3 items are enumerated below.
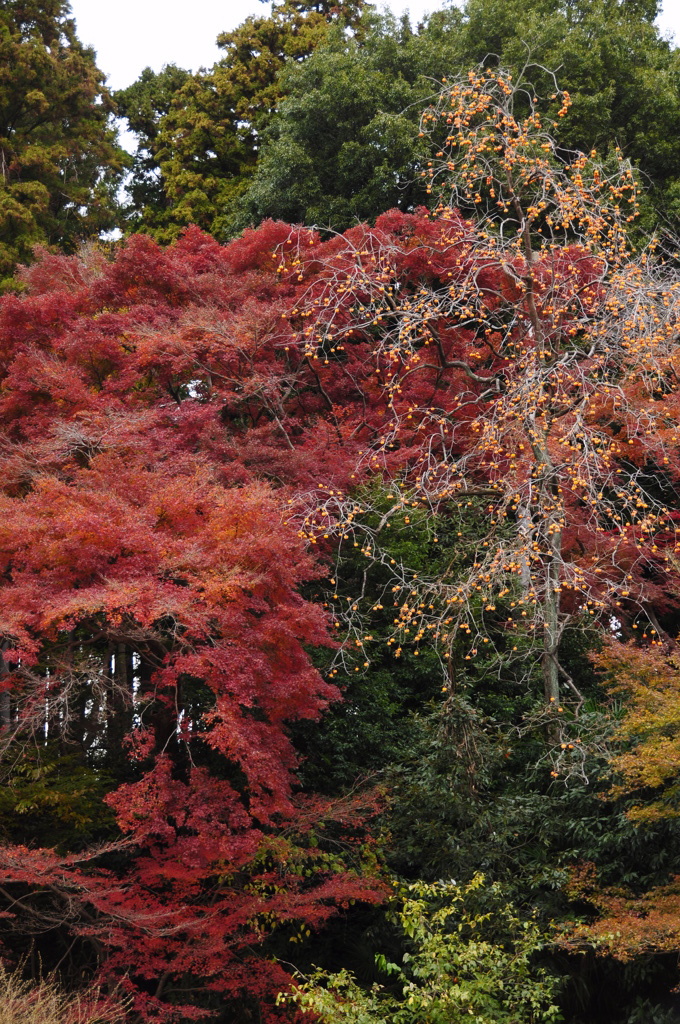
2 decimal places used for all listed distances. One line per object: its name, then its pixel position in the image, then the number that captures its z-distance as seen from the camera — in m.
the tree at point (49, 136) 18.11
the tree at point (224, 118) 20.36
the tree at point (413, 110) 16.67
